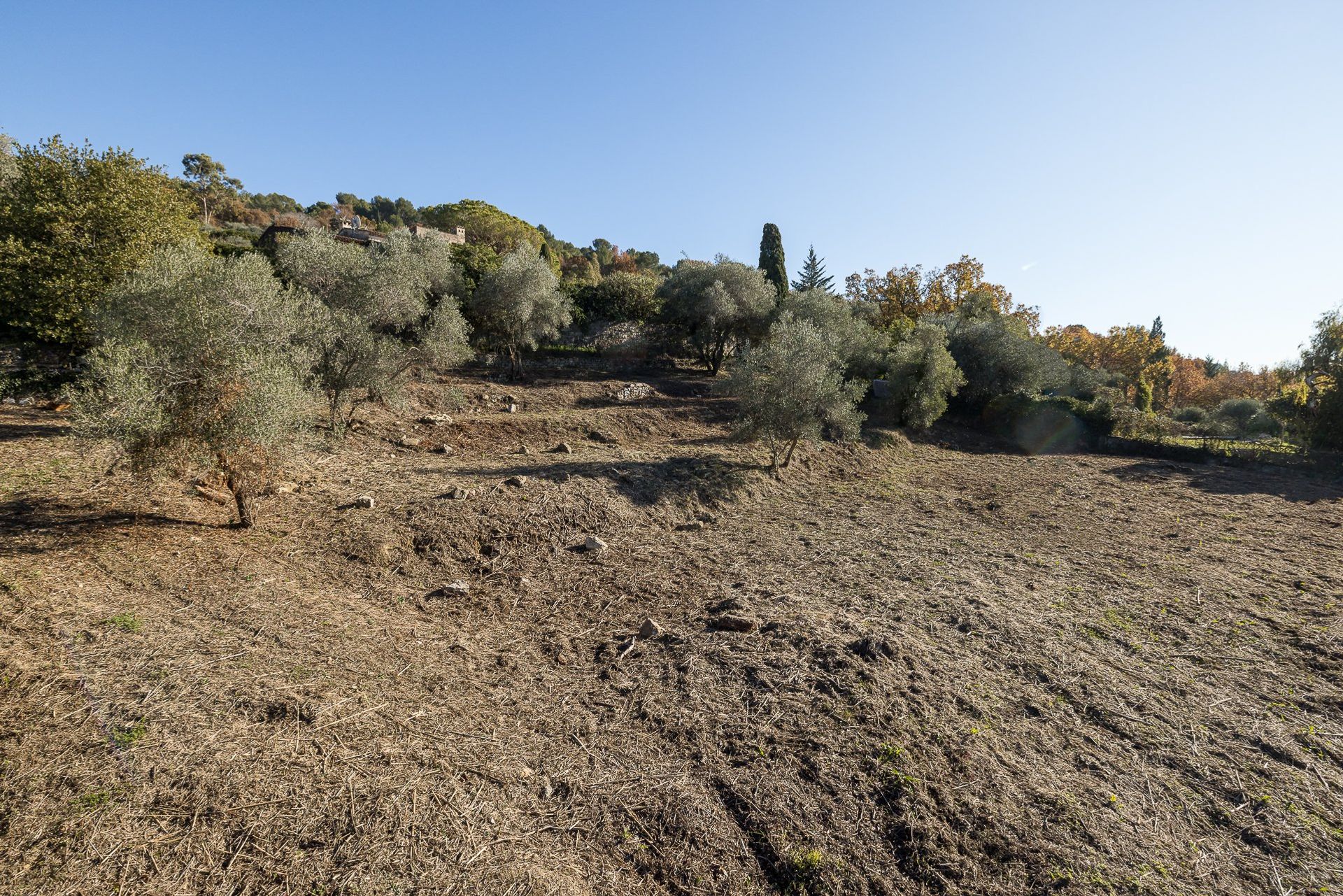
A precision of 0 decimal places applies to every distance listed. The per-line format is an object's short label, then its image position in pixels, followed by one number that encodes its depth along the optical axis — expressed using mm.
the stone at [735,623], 7860
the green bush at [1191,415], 35219
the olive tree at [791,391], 15250
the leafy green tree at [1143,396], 30073
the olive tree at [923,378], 23000
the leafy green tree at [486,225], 54312
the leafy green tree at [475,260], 31156
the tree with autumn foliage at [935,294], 41719
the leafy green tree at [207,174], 66875
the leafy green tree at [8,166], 17188
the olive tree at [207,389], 7234
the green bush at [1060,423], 24250
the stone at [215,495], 9898
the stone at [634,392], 23844
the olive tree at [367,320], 14094
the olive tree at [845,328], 24922
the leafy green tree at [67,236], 14898
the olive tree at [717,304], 27172
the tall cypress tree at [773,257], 43781
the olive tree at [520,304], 23188
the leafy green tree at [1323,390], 21672
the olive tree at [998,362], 26172
